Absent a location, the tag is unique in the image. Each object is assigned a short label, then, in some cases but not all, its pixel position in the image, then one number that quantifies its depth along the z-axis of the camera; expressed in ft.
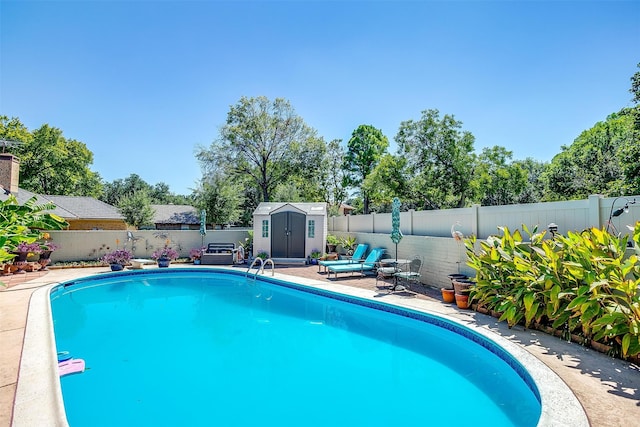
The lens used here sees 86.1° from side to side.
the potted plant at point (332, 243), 51.13
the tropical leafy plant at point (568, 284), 13.57
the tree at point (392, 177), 68.44
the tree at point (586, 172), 58.90
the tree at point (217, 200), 77.92
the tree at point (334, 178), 107.65
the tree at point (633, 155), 35.88
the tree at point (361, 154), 104.94
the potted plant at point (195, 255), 49.49
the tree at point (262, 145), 84.84
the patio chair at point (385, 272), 32.14
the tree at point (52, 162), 87.04
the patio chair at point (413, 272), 28.45
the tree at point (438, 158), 65.21
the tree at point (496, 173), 64.08
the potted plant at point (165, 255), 45.24
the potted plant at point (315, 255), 49.26
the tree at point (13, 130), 81.36
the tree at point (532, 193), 87.35
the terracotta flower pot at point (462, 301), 23.19
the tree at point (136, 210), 86.69
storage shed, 50.06
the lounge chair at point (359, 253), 41.01
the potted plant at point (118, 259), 41.98
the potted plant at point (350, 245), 47.37
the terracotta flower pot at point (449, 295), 25.13
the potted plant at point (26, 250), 38.27
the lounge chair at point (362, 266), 36.47
